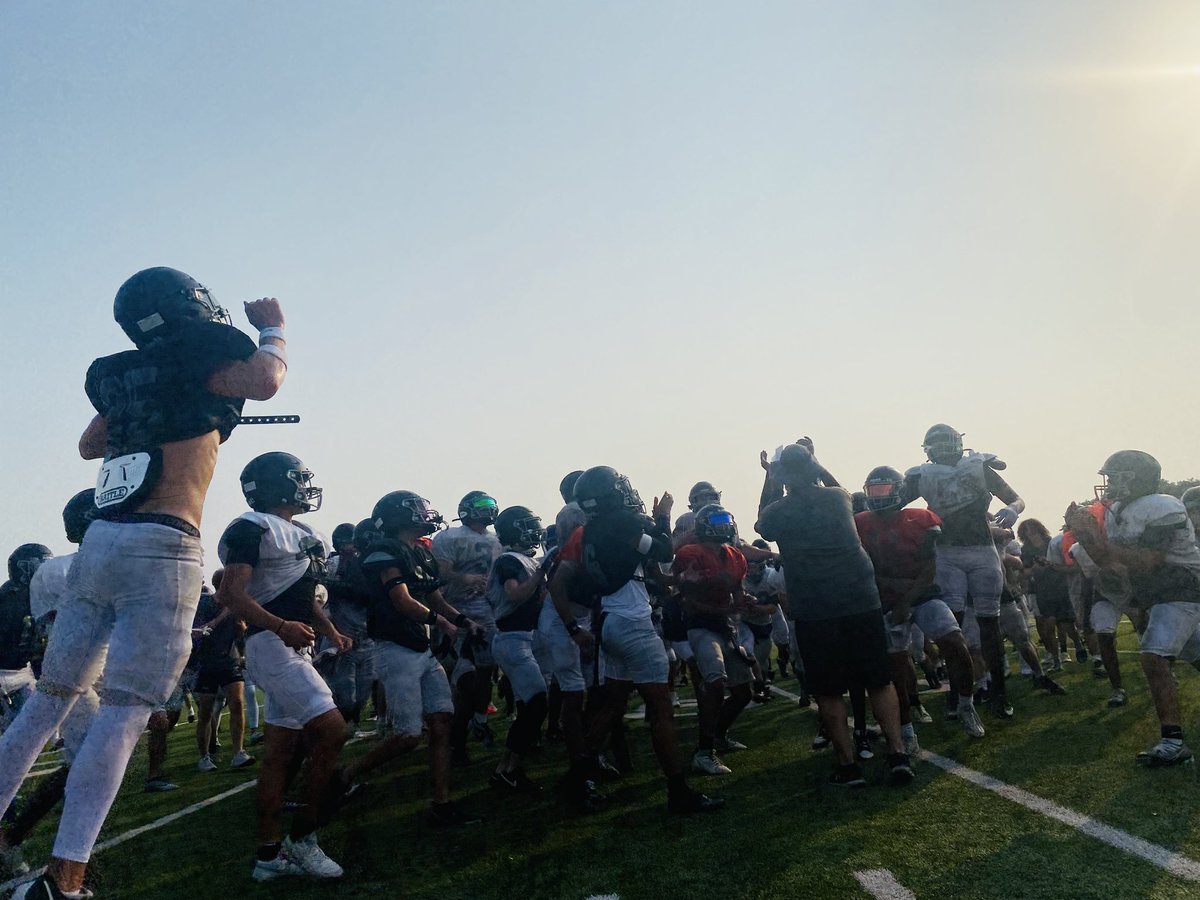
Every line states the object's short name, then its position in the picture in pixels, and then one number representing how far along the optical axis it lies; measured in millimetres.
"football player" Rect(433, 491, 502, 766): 8969
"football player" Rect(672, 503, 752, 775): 7605
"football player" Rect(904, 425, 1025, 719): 8391
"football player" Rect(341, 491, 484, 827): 5828
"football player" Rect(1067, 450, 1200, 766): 5863
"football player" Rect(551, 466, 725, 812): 6094
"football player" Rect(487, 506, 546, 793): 7059
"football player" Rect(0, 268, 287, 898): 3154
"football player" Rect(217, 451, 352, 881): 4949
